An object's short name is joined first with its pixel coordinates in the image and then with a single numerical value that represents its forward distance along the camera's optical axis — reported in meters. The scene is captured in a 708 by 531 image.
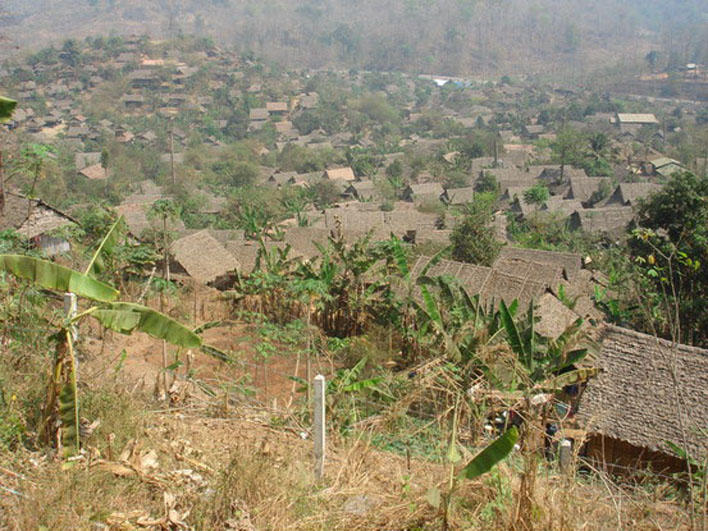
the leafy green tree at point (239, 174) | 41.78
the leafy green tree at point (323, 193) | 35.95
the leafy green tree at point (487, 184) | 36.36
